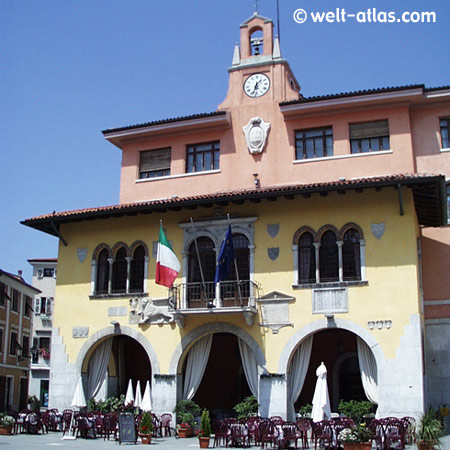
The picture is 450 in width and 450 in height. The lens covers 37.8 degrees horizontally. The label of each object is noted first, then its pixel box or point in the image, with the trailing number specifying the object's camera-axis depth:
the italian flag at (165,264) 20.88
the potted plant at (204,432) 17.36
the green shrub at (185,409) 21.27
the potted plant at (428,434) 15.29
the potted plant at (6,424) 20.98
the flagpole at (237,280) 20.78
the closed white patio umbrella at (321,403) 17.94
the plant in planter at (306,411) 19.98
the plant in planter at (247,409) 20.30
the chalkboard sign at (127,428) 18.31
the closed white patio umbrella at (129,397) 21.30
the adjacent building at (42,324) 52.06
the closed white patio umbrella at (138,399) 21.20
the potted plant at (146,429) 18.61
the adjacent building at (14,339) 40.53
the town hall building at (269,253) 20.05
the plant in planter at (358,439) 14.98
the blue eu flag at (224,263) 20.64
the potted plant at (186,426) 20.56
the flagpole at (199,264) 21.20
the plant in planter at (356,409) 19.09
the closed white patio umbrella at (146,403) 20.56
